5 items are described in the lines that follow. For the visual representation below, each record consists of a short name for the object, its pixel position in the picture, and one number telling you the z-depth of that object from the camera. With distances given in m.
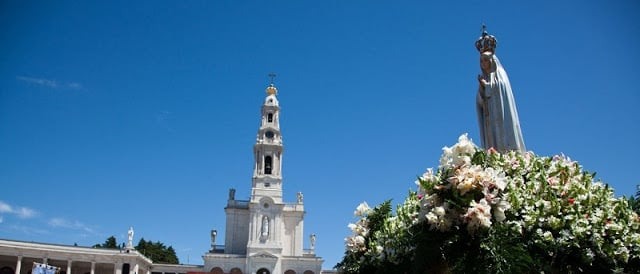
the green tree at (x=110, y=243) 91.16
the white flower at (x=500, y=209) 6.01
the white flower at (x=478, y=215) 5.79
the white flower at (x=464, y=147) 6.52
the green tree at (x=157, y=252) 87.94
